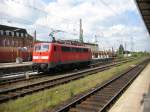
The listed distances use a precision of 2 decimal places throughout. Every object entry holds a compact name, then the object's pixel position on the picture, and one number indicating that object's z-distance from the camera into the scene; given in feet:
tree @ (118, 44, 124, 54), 400.55
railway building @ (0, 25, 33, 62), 172.96
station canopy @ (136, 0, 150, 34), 62.28
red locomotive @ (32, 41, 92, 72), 85.66
